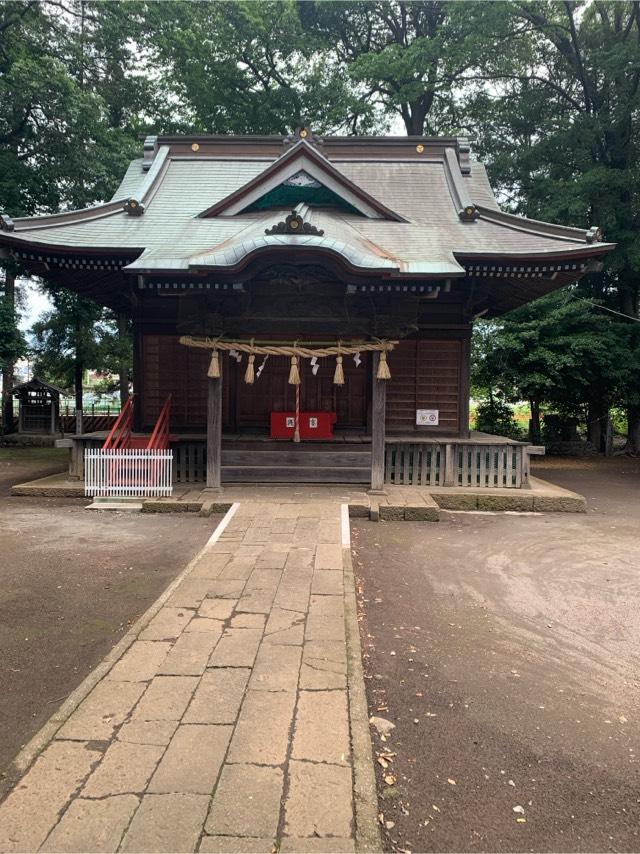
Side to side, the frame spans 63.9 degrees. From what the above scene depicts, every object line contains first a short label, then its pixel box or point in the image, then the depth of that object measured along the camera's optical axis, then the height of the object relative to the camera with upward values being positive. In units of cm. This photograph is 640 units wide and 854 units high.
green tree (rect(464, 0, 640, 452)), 1588 +996
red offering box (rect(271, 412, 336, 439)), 1085 -16
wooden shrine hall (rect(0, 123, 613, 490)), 865 +223
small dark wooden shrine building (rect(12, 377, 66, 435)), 2112 +27
